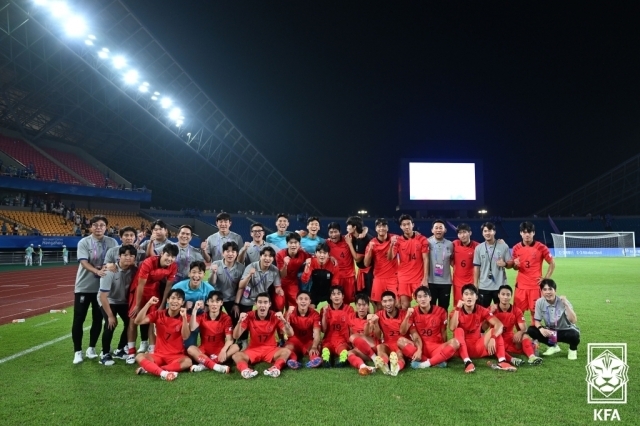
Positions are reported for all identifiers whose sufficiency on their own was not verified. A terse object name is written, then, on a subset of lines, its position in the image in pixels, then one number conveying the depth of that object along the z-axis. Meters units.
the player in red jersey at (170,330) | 4.96
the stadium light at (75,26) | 18.89
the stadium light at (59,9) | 18.00
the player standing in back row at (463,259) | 6.59
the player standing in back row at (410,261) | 6.43
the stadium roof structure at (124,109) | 20.22
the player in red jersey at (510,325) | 5.39
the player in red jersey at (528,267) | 6.28
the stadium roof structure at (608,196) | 42.81
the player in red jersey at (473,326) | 5.21
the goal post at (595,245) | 30.25
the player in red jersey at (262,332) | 5.12
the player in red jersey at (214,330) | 5.17
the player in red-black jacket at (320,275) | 6.11
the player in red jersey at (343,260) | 6.44
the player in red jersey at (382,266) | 6.42
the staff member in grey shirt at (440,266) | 6.51
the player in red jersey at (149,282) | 5.36
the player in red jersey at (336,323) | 5.41
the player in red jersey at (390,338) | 4.98
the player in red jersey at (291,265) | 6.10
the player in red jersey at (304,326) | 5.41
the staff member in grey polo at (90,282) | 5.43
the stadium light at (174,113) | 28.22
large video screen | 35.44
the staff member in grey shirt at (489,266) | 6.27
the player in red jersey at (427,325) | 5.16
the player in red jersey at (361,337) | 4.95
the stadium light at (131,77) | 23.52
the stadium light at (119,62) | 22.47
